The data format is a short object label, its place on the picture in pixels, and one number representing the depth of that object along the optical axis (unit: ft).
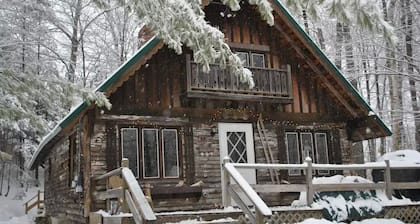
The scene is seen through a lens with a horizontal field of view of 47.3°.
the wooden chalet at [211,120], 40.47
